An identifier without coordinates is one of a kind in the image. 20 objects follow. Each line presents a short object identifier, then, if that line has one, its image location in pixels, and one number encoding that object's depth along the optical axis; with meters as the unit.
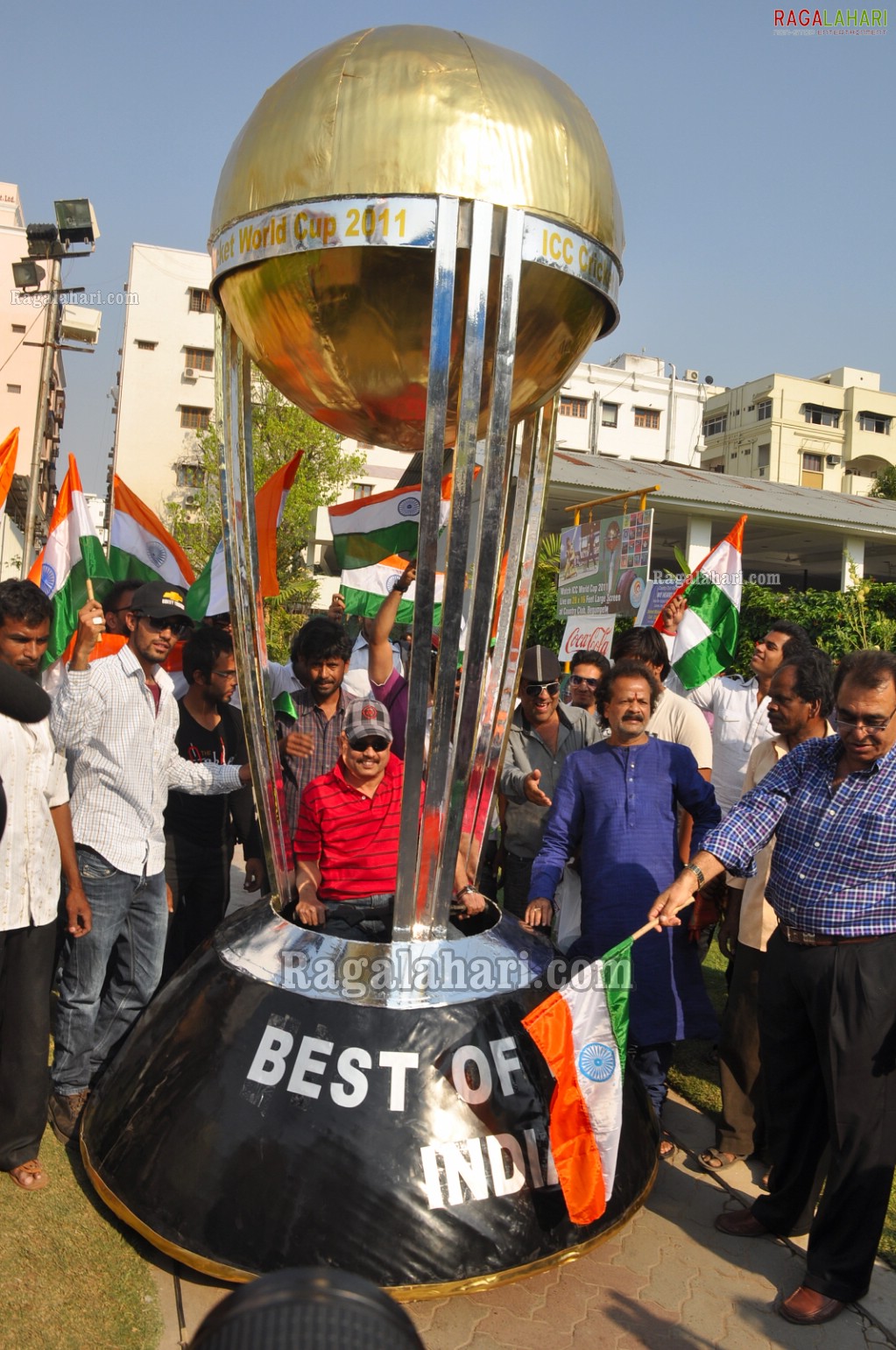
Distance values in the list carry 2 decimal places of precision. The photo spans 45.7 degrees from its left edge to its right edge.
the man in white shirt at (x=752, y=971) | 4.02
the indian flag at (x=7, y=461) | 5.11
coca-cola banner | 8.30
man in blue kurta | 3.99
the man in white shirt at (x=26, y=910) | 3.46
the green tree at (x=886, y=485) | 31.84
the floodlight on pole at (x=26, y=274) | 14.85
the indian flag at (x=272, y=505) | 5.63
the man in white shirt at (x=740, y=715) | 5.41
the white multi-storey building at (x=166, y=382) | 34.47
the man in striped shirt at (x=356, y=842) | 3.72
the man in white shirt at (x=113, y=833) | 3.97
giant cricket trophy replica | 2.89
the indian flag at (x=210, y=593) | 6.47
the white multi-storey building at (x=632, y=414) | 39.47
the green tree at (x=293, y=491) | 23.52
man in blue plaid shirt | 3.05
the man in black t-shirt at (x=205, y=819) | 4.80
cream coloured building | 42.50
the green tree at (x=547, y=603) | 15.09
